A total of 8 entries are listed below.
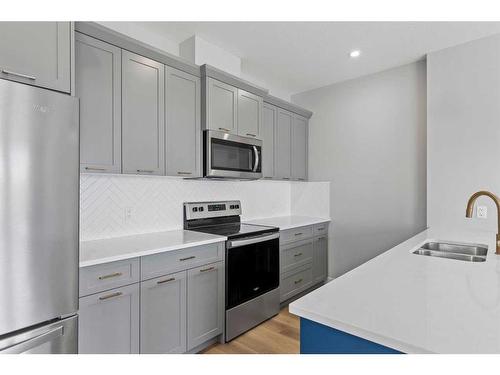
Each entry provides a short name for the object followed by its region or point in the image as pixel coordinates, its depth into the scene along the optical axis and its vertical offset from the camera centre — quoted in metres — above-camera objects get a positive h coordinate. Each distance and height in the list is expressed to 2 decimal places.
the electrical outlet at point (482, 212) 2.51 -0.21
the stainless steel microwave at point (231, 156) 2.52 +0.28
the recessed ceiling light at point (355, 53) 2.82 +1.32
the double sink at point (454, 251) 1.79 -0.41
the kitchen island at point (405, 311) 0.75 -0.38
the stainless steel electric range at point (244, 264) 2.39 -0.69
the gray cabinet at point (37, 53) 1.31 +0.63
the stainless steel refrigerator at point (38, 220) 1.23 -0.16
